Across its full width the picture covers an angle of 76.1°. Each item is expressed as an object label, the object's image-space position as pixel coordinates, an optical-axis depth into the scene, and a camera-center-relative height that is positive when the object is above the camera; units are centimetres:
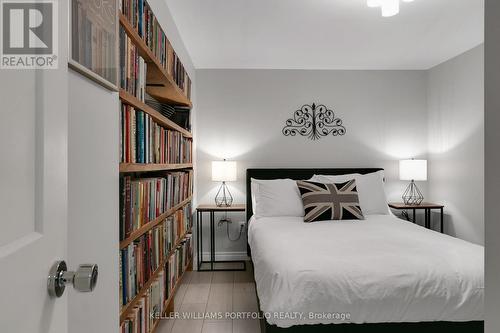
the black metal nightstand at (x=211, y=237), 367 -90
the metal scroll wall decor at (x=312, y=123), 414 +54
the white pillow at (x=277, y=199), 340 -37
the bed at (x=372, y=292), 170 -69
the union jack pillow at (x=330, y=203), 319 -39
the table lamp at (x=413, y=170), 381 -7
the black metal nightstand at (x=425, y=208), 377 -52
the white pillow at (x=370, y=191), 358 -31
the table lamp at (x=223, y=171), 372 -7
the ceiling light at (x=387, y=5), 225 +113
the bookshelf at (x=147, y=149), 149 +9
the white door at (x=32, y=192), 48 -5
